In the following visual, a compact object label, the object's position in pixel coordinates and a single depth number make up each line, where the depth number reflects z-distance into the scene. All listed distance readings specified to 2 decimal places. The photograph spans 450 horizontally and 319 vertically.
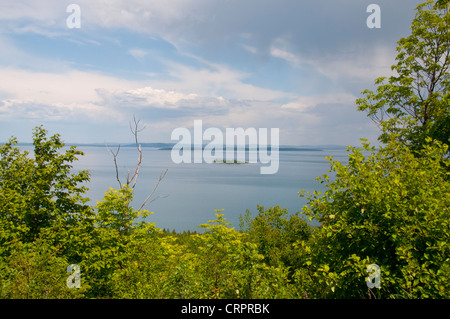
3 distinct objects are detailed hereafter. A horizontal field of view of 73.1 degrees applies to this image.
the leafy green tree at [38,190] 9.91
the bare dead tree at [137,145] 17.50
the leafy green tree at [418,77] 15.29
